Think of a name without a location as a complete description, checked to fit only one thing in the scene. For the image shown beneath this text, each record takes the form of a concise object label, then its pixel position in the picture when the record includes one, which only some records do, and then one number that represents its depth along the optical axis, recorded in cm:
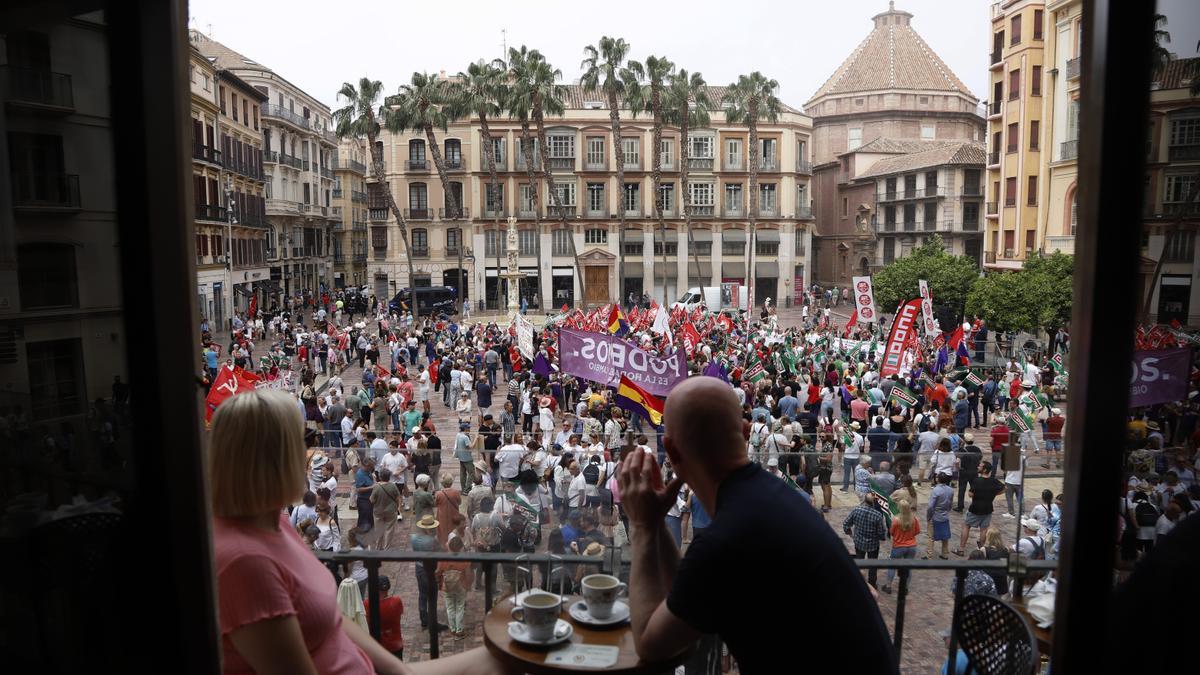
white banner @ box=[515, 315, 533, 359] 1922
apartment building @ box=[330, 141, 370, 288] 7519
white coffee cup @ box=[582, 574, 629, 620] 284
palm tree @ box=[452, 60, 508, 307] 4634
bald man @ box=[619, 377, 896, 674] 238
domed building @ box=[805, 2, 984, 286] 6688
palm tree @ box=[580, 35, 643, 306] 4541
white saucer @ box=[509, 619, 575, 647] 271
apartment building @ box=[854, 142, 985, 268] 5566
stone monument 3888
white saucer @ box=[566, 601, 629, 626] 282
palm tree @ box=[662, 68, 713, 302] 4800
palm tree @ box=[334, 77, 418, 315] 4625
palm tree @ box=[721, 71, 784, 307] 4888
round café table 254
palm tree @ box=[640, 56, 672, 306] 4612
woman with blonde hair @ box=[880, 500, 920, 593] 941
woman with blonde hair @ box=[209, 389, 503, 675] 229
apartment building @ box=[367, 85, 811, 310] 5669
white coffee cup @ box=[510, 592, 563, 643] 271
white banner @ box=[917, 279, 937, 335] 2322
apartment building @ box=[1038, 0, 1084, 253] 3253
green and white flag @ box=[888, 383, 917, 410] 1532
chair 281
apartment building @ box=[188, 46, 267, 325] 4172
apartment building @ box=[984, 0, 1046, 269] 3972
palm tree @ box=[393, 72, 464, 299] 4544
